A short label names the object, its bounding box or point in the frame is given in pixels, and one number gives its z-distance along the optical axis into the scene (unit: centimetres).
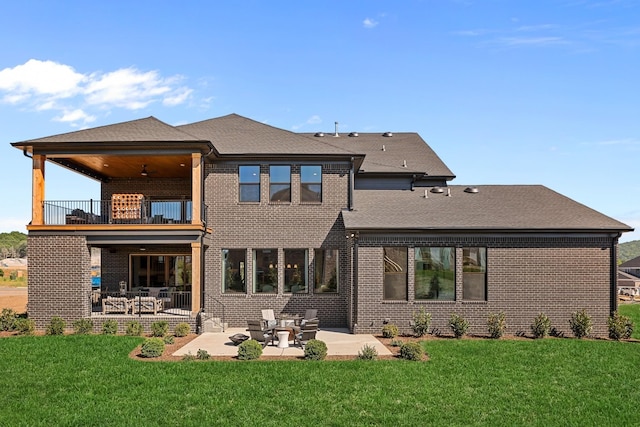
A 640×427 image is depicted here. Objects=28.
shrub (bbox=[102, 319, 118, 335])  1844
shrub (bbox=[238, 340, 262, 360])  1439
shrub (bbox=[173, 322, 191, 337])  1814
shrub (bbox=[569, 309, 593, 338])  1845
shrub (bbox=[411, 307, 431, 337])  1836
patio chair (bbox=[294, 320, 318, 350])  1628
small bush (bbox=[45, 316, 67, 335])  1797
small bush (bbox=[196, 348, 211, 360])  1436
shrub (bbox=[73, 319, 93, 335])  1827
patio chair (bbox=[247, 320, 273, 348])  1636
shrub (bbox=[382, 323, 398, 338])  1809
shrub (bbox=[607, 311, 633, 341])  1814
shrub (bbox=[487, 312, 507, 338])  1811
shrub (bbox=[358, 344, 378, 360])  1441
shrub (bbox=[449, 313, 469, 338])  1809
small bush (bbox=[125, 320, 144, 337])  1827
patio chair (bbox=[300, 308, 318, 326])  1930
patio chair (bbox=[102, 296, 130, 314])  1927
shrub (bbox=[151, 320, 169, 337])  1803
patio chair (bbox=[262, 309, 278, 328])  1942
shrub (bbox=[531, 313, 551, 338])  1842
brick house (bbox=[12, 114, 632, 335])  1905
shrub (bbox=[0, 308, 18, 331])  1856
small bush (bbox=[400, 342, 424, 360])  1439
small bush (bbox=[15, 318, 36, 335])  1823
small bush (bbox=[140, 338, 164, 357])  1462
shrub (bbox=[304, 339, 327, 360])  1439
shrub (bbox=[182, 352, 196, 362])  1426
